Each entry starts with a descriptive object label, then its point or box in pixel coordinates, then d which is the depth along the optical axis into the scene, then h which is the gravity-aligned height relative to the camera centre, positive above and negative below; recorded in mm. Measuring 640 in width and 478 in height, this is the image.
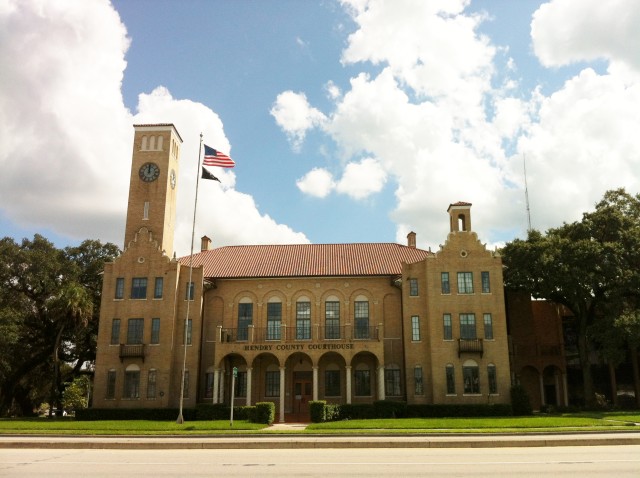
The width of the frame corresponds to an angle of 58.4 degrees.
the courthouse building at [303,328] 38250 +3842
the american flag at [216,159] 34250 +13106
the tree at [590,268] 38781 +7921
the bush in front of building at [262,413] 31875 -1584
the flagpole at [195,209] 34812 +10370
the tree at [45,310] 42250 +5330
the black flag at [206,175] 33844 +11966
